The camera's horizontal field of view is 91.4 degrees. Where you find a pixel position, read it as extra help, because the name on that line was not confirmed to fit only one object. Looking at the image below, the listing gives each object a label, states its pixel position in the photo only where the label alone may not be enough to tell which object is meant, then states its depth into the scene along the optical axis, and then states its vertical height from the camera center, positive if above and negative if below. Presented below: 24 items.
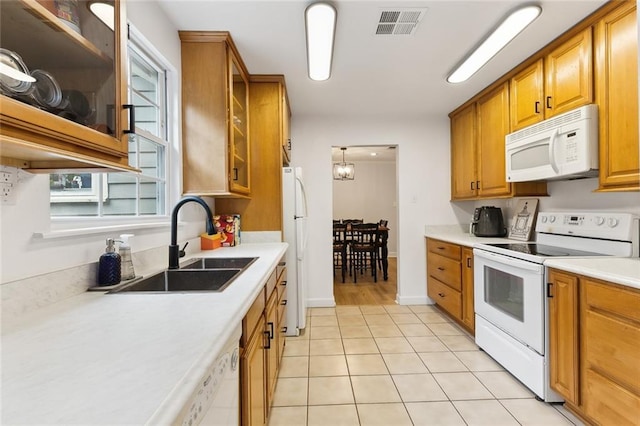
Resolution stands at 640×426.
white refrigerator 2.99 -0.21
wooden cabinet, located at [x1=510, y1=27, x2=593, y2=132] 2.00 +0.93
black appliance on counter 3.26 -0.12
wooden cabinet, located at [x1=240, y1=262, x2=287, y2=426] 1.17 -0.66
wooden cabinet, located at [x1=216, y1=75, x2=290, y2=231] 2.86 +0.50
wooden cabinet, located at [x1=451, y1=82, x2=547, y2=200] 2.84 +0.64
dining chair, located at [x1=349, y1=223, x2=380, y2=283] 5.38 -0.58
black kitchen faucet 1.64 -0.14
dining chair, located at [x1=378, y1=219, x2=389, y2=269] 5.62 -0.57
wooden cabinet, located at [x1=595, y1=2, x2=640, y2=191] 1.72 +0.66
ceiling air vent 1.85 +1.19
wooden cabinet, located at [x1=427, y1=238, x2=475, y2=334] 2.90 -0.71
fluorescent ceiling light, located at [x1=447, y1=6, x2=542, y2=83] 1.85 +1.17
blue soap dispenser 1.27 -0.22
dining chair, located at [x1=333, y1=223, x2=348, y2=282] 5.34 -0.52
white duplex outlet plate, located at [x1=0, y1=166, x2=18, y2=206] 0.92 +0.09
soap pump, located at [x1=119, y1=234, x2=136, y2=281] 1.37 -0.19
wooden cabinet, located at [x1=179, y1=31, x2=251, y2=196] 2.15 +0.68
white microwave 1.94 +0.45
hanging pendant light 6.59 +0.88
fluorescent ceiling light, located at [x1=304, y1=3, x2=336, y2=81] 1.77 +1.13
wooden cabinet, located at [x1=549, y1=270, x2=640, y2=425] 1.40 -0.69
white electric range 1.92 -0.49
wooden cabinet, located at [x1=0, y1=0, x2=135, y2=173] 0.70 +0.35
